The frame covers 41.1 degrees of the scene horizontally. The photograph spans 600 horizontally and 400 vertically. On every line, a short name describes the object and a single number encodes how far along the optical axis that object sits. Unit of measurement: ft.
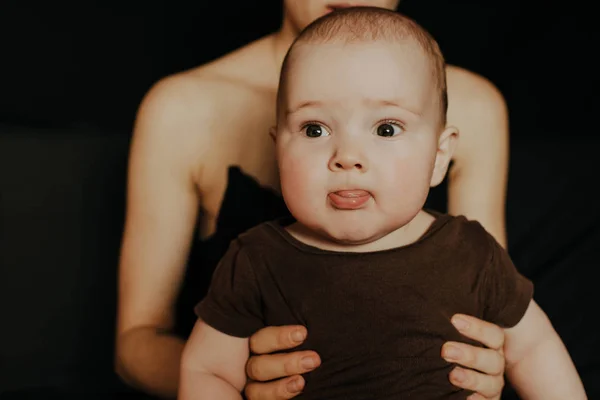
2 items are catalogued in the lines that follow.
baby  3.11
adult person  4.50
